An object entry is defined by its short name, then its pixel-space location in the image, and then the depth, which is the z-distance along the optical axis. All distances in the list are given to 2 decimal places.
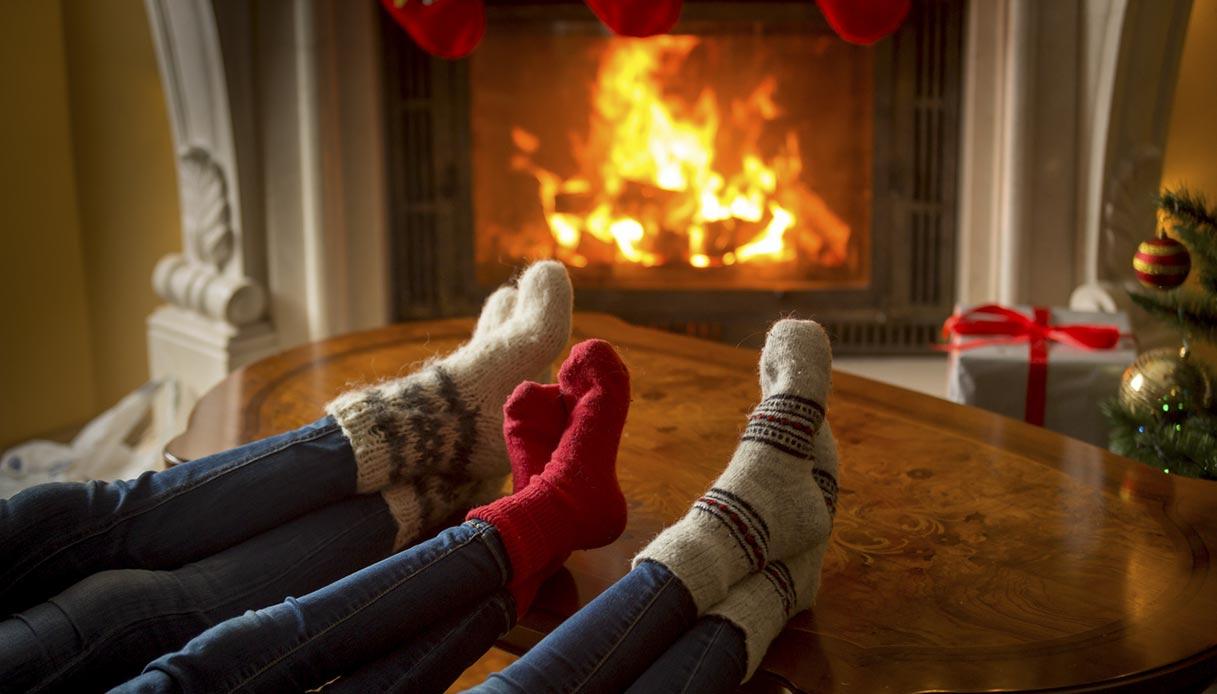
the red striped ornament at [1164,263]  1.60
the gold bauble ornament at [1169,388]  1.58
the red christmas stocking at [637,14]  2.12
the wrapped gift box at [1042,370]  1.79
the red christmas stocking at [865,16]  2.10
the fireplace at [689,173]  2.63
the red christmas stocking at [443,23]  2.33
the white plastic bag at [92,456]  2.48
